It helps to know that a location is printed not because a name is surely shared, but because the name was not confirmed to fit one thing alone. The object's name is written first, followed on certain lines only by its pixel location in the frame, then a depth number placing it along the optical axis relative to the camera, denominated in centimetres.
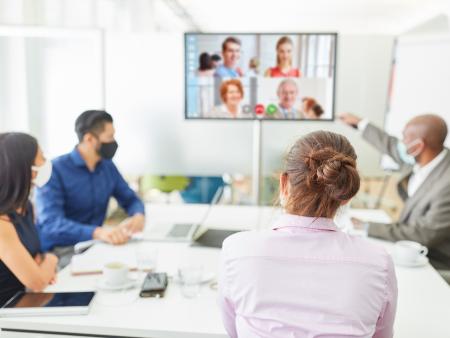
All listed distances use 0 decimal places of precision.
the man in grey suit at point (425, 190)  210
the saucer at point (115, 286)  151
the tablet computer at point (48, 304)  135
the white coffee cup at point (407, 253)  178
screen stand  275
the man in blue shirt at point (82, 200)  201
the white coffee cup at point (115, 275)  152
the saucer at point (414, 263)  178
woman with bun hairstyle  102
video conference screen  242
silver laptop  207
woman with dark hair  150
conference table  129
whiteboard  330
